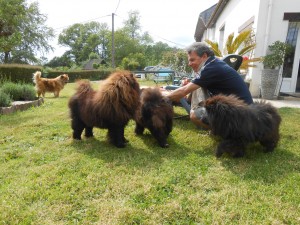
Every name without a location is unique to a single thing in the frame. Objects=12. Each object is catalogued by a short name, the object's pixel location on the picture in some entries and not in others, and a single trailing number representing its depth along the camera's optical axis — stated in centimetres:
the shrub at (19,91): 752
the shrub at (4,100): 643
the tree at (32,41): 2797
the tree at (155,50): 5625
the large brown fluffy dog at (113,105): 339
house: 798
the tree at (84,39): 6331
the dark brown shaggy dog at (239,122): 305
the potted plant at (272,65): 779
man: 351
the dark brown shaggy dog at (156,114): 368
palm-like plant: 762
